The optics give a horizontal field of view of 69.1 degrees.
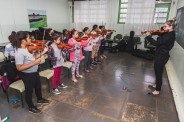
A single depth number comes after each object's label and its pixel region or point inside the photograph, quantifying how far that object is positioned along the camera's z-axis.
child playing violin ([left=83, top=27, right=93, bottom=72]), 4.08
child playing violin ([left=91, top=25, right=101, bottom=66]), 4.65
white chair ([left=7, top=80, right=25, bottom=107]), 2.44
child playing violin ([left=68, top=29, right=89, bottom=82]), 3.42
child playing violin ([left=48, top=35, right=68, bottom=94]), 2.79
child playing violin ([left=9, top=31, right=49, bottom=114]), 2.07
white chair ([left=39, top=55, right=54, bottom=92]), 2.99
